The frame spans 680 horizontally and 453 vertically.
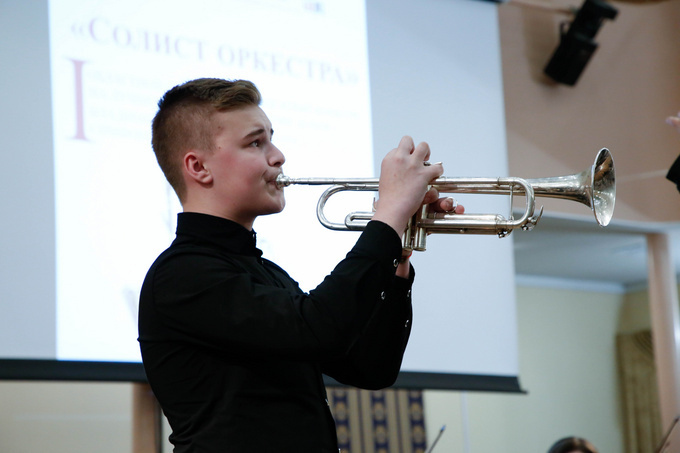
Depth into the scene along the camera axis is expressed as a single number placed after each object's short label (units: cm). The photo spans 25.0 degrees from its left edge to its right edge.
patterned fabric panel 990
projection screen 556
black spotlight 948
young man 248
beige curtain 1423
